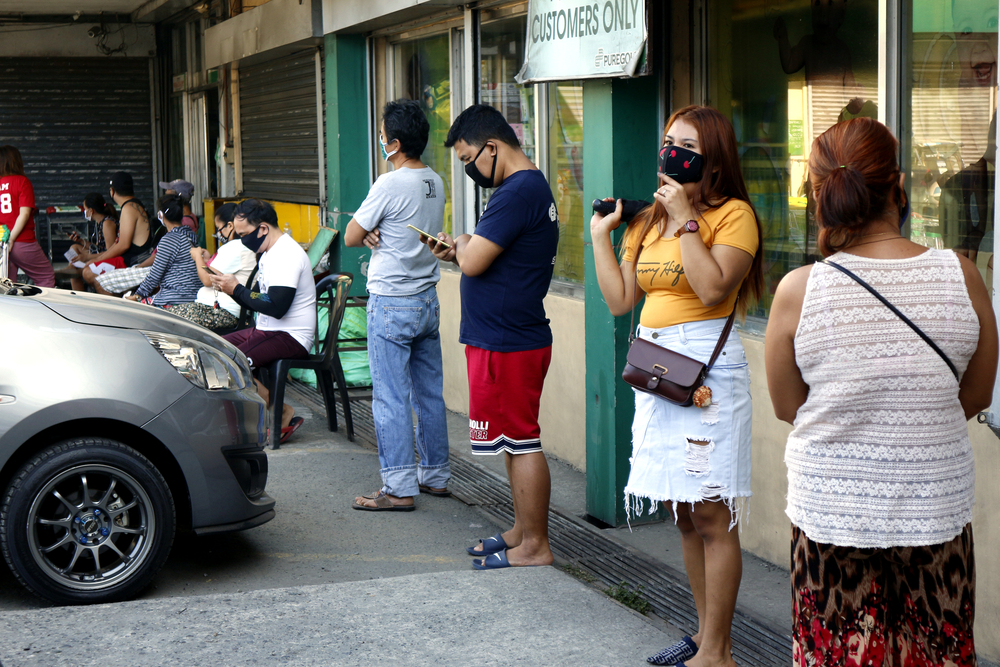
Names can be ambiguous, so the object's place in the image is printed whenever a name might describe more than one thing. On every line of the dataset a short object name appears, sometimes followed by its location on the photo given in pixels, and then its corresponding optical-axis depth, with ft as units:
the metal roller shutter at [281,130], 36.14
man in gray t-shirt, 17.99
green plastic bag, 28.68
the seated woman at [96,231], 36.78
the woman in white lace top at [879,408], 8.01
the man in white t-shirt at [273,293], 22.13
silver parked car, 13.66
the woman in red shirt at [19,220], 34.01
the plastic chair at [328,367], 22.63
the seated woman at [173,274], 27.12
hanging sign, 15.31
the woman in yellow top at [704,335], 10.66
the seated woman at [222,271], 23.67
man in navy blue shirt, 14.53
